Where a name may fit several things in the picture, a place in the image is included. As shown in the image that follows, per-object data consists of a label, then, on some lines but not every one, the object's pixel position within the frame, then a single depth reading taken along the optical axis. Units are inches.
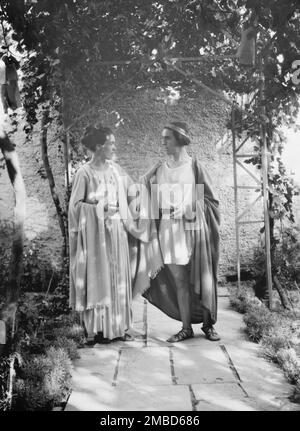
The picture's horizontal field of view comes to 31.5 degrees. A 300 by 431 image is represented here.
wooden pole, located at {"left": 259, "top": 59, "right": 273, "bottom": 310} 219.6
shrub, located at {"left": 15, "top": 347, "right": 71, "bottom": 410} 131.2
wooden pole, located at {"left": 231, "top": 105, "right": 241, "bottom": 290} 261.0
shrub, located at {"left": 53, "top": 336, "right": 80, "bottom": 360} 169.6
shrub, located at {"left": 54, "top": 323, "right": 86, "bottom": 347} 184.7
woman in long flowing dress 185.9
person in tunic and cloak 191.9
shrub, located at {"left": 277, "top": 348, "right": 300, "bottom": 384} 147.4
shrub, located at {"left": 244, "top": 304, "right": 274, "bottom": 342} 187.5
